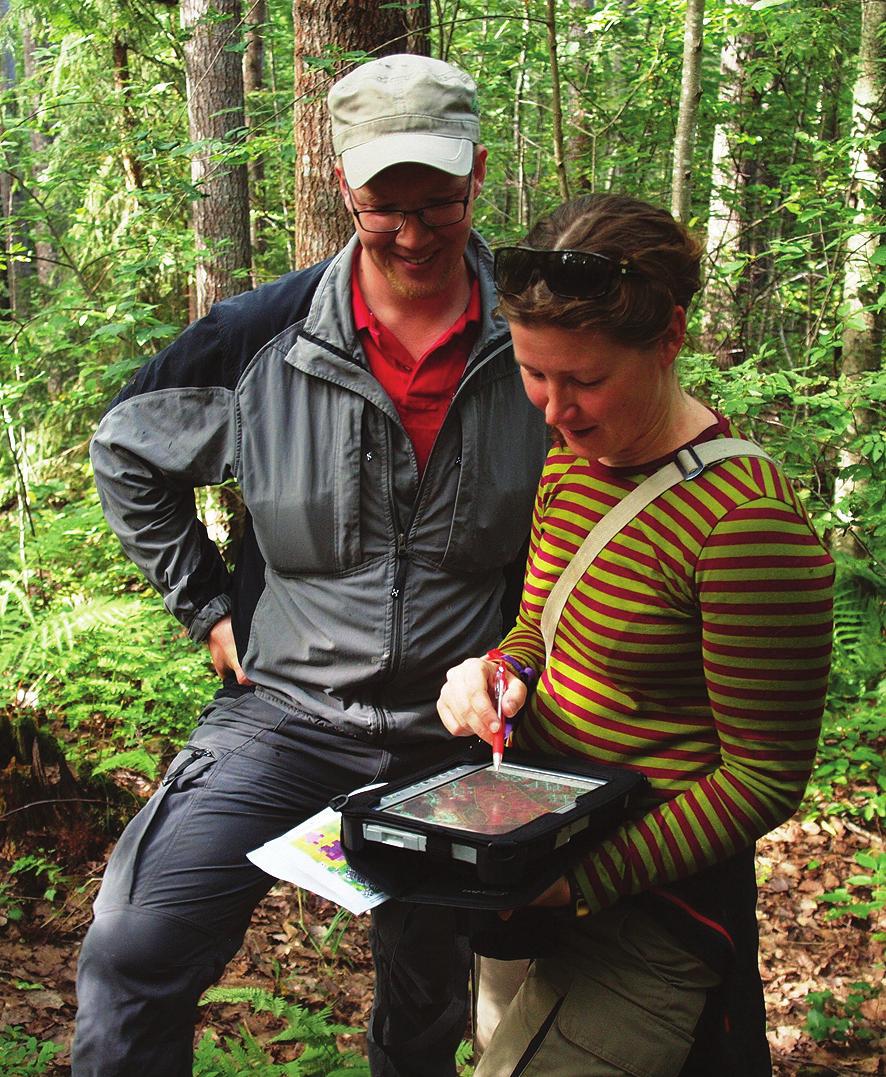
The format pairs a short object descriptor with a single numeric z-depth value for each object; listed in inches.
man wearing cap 105.6
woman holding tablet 65.6
